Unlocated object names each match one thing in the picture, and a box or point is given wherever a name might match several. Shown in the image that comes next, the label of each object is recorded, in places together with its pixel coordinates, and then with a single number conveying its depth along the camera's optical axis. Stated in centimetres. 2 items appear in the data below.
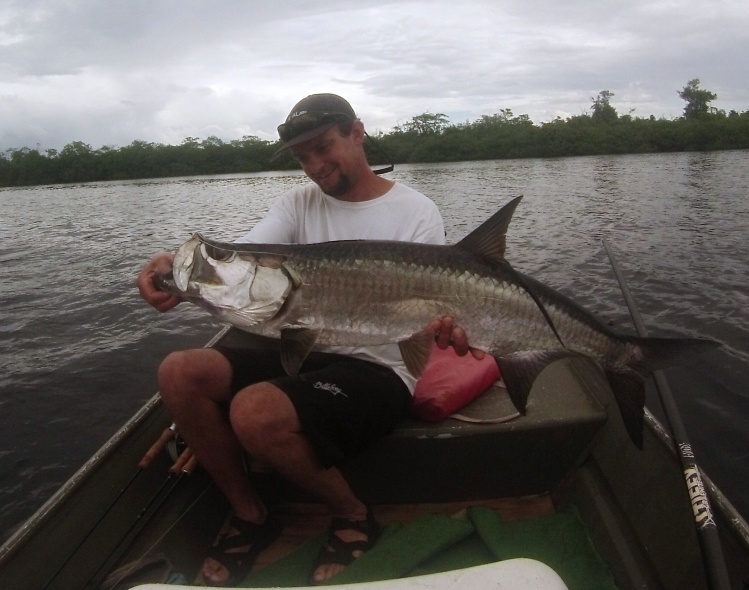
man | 279
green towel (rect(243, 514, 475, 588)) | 285
